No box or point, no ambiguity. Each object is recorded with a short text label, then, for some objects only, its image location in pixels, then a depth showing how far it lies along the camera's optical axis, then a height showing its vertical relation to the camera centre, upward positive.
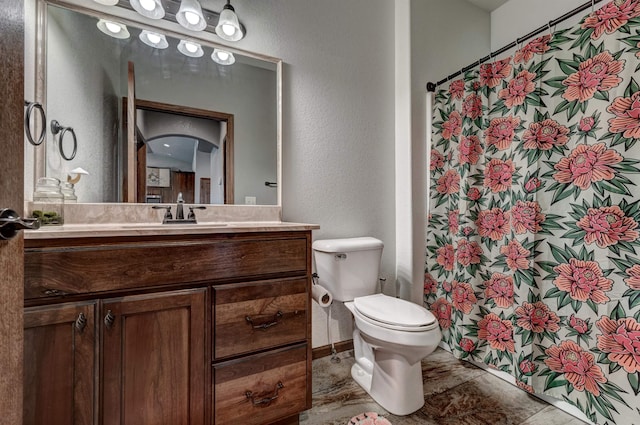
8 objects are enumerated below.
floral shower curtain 1.17 -0.01
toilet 1.32 -0.53
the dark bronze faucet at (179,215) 1.36 +0.01
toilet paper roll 1.56 -0.46
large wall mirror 1.29 +0.54
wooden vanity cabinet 0.85 -0.40
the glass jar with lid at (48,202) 1.14 +0.07
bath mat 1.26 -0.93
